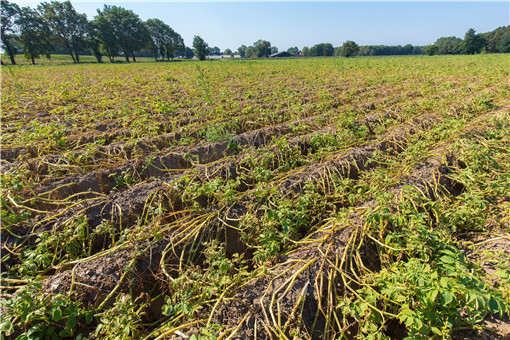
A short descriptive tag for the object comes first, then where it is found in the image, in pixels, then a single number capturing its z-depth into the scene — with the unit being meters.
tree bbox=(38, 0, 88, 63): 42.03
